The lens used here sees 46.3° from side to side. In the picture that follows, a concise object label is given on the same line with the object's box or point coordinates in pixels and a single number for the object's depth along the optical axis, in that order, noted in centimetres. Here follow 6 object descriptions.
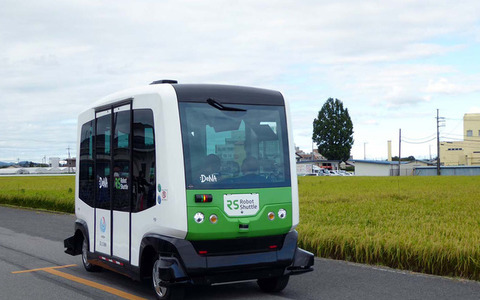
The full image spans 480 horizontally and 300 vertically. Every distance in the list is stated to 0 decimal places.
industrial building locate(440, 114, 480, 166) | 9625
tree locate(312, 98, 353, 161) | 10352
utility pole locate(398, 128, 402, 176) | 8200
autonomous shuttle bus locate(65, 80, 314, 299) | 624
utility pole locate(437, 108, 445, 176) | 6875
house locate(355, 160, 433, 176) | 8881
